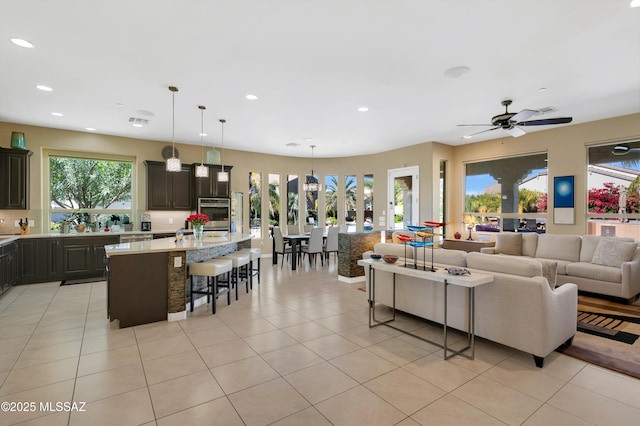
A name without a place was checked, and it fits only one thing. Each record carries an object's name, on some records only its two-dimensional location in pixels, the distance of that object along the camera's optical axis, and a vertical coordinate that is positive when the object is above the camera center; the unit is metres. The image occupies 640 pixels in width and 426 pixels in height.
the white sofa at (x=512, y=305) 2.69 -0.91
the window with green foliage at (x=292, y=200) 9.56 +0.34
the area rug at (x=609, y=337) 2.79 -1.36
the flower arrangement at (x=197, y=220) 4.80 -0.14
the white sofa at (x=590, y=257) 4.55 -0.81
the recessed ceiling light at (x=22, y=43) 3.05 +1.69
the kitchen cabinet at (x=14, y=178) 5.63 +0.62
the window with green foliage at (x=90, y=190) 6.48 +0.46
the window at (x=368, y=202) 9.40 +0.26
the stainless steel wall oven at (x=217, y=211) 7.37 +0.00
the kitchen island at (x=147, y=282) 3.65 -0.87
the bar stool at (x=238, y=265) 4.74 -0.86
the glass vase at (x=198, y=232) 4.82 -0.33
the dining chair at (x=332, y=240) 7.52 -0.73
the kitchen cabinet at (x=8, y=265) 4.80 -0.88
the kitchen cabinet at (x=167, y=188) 6.96 +0.54
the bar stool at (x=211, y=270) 4.07 -0.79
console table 2.77 -0.64
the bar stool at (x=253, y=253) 5.45 -0.76
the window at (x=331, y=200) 9.98 +0.34
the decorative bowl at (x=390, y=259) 3.48 -0.55
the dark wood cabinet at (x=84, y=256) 5.92 -0.87
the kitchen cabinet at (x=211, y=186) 7.34 +0.61
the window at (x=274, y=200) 9.19 +0.32
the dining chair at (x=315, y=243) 7.24 -0.76
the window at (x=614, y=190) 5.53 +0.37
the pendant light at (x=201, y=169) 5.03 +0.70
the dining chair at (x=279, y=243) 7.46 -0.80
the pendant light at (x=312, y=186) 8.22 +0.66
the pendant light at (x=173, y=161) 4.26 +0.75
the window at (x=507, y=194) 6.77 +0.39
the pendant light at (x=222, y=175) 5.72 +0.68
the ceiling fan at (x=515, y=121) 4.12 +1.27
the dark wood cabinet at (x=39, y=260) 5.58 -0.89
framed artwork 6.13 +0.20
